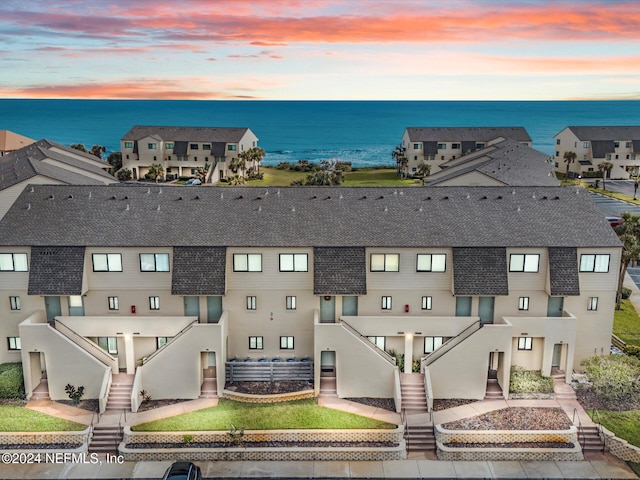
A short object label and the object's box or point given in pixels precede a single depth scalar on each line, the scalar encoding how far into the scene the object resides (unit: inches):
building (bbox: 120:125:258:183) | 4146.2
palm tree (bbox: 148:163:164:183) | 3845.7
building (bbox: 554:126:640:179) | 4343.0
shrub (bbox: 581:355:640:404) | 1293.1
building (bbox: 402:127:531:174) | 4301.2
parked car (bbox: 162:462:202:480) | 1026.6
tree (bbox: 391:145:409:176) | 4323.3
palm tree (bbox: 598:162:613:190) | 3957.2
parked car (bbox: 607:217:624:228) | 2671.3
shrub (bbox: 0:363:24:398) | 1325.0
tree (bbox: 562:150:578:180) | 4242.1
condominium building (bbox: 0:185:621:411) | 1323.8
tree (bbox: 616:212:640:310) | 1759.8
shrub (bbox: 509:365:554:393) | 1342.3
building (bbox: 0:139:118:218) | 2143.2
